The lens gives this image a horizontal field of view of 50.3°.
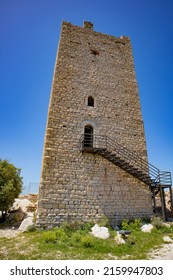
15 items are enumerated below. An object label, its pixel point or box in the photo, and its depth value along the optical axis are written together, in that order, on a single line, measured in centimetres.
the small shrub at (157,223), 987
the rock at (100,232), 833
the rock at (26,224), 980
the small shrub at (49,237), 775
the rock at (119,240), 754
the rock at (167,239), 803
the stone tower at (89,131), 1051
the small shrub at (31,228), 930
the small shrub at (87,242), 723
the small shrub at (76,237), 793
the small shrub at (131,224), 994
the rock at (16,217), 1278
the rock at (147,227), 942
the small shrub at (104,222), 1005
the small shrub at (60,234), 809
